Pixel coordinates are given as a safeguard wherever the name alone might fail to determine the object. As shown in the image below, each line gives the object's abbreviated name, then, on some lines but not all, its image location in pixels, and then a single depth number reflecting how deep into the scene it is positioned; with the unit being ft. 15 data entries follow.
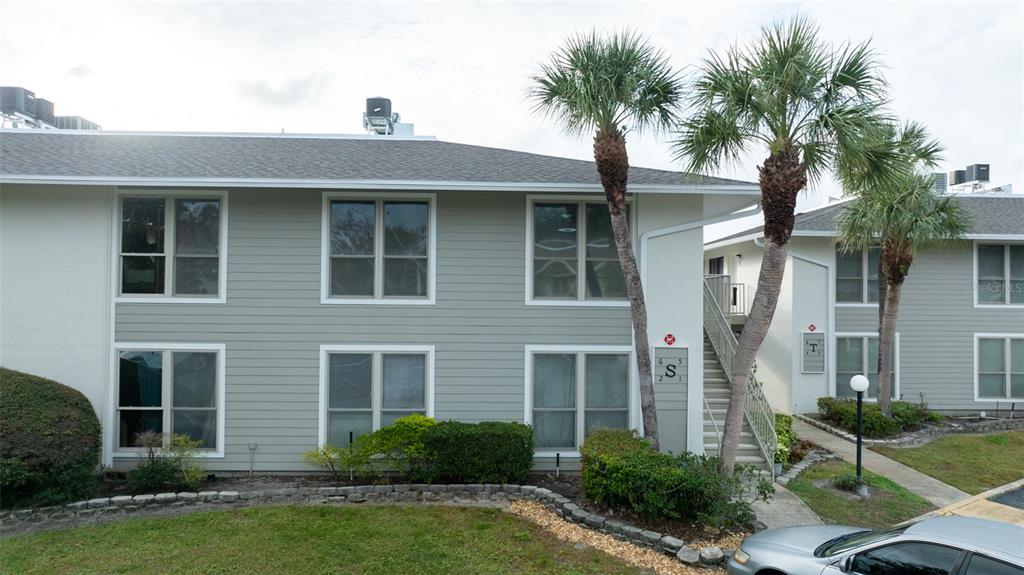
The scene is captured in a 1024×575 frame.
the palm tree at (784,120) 25.34
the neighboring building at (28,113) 49.47
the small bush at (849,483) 30.67
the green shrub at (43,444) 25.85
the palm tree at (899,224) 42.09
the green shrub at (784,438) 34.14
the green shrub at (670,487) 24.16
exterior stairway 33.83
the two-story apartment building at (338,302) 32.01
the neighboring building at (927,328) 51.26
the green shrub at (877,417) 43.16
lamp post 30.12
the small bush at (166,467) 29.01
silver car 15.53
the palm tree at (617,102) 28.12
